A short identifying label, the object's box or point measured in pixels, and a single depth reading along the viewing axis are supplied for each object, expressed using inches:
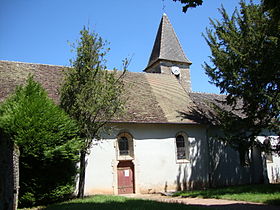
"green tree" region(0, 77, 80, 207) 420.2
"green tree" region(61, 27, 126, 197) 504.7
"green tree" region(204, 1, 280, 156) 574.9
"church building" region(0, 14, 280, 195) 601.6
